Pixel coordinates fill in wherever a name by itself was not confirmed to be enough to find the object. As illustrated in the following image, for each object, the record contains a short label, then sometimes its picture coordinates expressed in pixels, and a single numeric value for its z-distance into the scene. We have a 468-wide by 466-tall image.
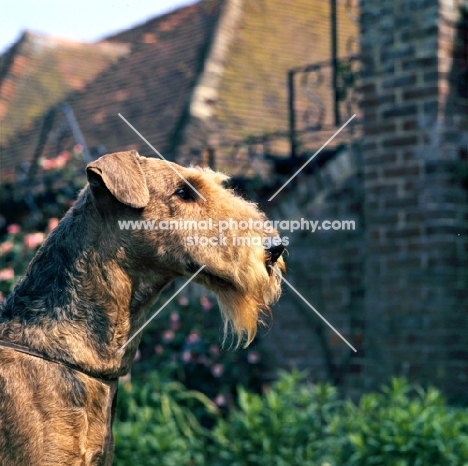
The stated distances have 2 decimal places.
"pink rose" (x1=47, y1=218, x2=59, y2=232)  7.82
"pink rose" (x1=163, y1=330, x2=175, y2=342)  7.62
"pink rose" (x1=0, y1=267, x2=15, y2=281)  7.61
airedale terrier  3.03
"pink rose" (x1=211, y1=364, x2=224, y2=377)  7.29
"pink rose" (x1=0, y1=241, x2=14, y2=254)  8.20
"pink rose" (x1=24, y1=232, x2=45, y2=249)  7.82
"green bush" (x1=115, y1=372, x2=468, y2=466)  4.78
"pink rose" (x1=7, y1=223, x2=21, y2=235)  8.52
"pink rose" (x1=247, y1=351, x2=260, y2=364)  7.30
